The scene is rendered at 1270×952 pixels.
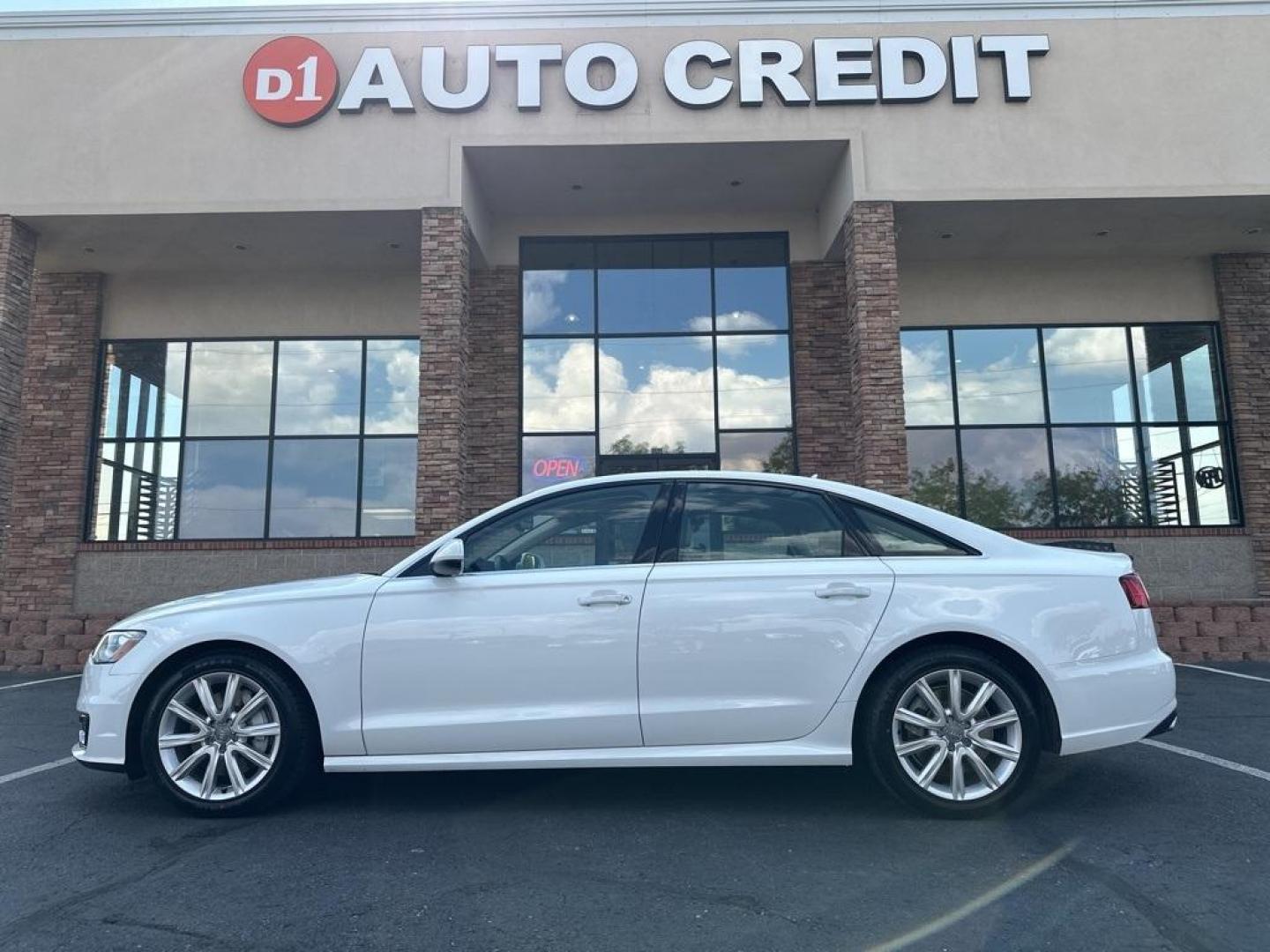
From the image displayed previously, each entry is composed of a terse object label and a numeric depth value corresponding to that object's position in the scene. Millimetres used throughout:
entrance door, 12758
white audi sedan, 3766
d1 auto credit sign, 10977
